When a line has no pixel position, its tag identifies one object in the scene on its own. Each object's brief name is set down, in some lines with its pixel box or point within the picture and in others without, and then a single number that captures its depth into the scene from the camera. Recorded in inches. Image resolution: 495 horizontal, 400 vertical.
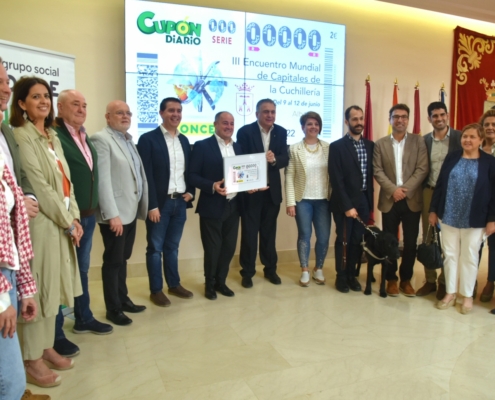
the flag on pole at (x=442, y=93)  198.4
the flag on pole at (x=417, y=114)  194.2
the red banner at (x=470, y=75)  211.8
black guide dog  134.6
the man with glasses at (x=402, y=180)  140.9
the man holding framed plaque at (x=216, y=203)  131.6
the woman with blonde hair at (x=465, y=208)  123.7
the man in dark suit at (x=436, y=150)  141.5
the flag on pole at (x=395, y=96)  191.8
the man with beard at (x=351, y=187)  140.3
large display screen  156.2
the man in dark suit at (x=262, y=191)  143.9
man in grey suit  107.3
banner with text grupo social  118.0
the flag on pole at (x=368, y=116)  186.1
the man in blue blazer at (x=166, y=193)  124.6
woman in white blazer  147.0
